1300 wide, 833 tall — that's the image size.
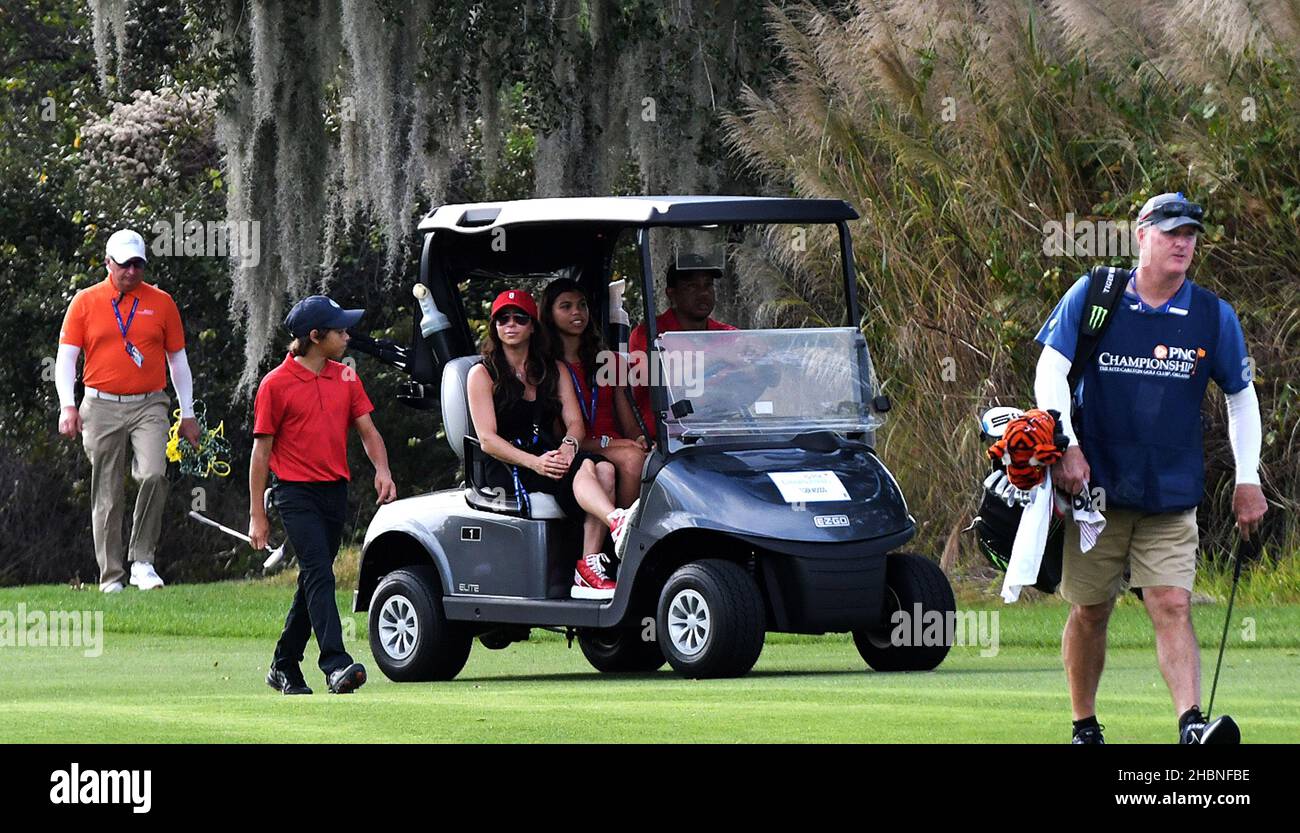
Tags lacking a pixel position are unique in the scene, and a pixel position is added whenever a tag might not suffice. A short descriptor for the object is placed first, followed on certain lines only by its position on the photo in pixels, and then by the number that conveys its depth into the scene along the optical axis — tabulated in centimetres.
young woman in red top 1152
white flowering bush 2428
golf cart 1062
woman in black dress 1125
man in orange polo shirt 1570
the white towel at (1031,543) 774
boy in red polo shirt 1062
